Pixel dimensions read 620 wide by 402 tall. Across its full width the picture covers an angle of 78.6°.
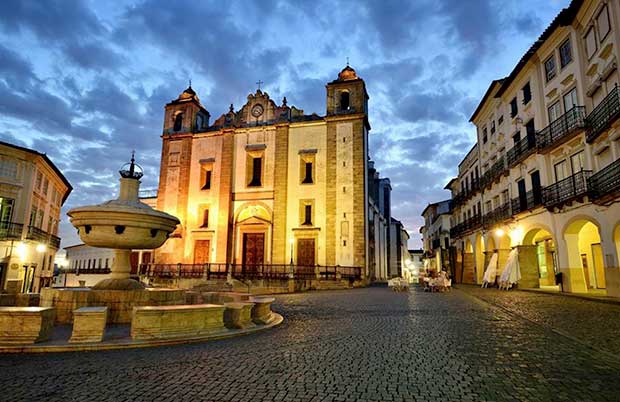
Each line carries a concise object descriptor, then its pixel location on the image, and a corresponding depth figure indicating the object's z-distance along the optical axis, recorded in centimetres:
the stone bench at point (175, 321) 611
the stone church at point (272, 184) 2930
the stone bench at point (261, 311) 813
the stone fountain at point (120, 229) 864
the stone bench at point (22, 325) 560
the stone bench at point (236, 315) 737
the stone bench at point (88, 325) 580
